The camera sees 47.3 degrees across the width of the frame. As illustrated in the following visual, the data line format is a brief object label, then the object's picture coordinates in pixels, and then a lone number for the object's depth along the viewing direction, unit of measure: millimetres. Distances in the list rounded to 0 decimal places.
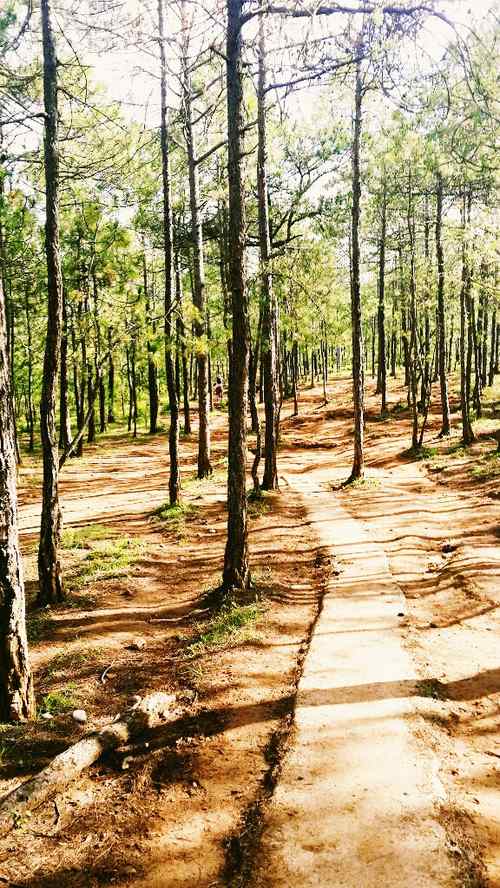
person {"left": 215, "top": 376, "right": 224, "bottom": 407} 44188
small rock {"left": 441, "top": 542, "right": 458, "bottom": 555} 11330
